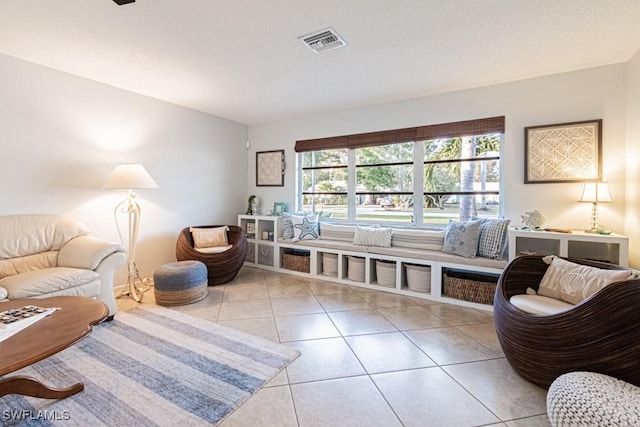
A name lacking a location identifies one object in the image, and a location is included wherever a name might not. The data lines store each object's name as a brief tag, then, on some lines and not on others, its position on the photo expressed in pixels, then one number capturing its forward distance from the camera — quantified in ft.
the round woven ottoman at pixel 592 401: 3.81
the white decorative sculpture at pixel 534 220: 9.71
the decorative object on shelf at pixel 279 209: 15.84
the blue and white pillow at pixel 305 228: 14.16
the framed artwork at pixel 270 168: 16.39
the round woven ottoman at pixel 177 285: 9.95
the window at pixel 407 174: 11.48
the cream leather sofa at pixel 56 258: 7.79
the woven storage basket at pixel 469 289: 9.92
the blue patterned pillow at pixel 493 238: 9.96
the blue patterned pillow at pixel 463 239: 10.31
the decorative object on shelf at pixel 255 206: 16.61
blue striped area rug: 4.99
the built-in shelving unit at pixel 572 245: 8.13
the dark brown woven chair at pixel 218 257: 12.07
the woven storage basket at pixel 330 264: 13.33
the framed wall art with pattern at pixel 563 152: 9.46
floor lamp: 10.18
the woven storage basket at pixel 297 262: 13.94
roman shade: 11.09
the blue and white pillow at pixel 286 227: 14.58
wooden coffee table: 4.09
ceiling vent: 7.54
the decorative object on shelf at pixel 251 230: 15.84
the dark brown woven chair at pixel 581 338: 4.60
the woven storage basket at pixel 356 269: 12.51
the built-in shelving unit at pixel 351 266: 10.75
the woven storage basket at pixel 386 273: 11.76
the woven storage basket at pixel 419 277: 11.05
